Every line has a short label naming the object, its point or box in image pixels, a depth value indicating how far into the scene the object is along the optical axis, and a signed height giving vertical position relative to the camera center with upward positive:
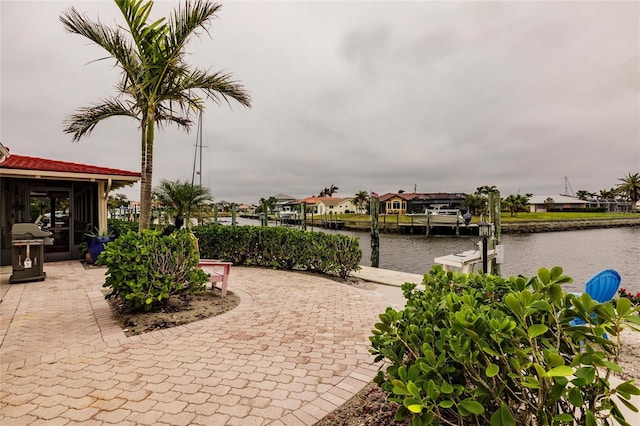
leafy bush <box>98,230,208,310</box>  4.14 -0.71
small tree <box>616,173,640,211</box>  63.16 +6.10
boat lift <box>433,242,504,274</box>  6.41 -0.92
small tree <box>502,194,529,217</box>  52.38 +2.46
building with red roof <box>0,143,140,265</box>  8.81 +0.67
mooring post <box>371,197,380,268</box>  11.13 -0.74
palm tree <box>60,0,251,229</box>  4.68 +2.40
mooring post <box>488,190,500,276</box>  7.84 +0.10
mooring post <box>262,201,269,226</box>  12.59 +0.22
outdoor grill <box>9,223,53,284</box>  6.43 -0.75
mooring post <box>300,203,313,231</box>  11.17 +0.17
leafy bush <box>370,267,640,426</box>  1.13 -0.58
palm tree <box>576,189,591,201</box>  88.95 +6.72
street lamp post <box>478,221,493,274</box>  6.14 -0.34
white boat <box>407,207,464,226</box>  37.78 -0.12
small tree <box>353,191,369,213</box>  78.29 +4.56
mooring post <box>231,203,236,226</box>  12.35 +0.17
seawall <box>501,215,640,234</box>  39.88 -1.10
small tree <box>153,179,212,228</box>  15.35 +1.02
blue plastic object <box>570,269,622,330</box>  3.58 -0.80
